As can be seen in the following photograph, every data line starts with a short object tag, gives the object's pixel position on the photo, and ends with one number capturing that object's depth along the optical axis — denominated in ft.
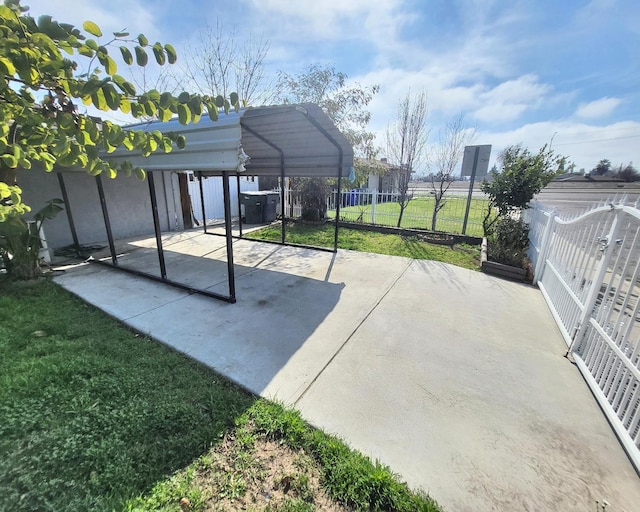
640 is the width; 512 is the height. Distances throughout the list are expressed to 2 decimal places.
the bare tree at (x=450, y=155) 29.12
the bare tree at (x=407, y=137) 29.35
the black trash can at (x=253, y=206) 33.58
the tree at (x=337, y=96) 32.07
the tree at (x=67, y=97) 2.90
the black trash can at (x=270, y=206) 34.47
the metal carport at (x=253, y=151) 10.69
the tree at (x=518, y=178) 19.17
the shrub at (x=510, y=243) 17.80
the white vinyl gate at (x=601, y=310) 6.73
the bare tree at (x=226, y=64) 31.89
